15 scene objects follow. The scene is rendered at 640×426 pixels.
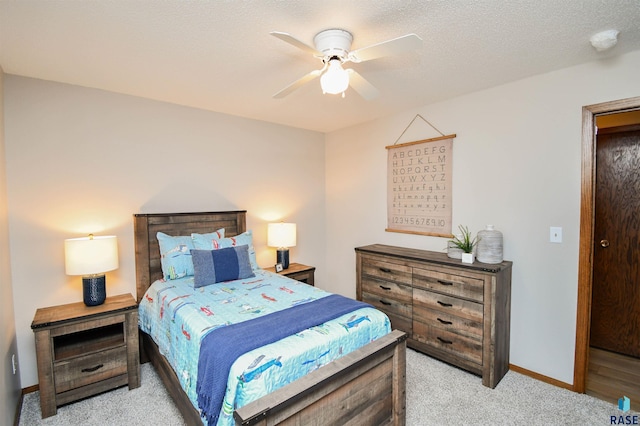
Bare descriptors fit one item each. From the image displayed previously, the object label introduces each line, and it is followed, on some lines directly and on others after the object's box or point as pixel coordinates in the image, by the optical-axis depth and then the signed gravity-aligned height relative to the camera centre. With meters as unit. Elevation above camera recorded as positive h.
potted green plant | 2.66 -0.38
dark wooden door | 2.83 -0.43
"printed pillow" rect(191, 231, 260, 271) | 2.95 -0.39
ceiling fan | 1.59 +0.83
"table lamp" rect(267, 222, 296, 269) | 3.64 -0.42
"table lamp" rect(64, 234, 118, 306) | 2.35 -0.45
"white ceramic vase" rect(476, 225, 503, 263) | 2.61 -0.38
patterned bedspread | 1.46 -0.78
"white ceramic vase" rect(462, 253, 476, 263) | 2.64 -0.49
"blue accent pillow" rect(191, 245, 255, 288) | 2.69 -0.57
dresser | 2.45 -0.92
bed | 1.34 -1.00
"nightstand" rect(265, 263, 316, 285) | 3.57 -0.83
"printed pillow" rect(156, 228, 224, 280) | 2.84 -0.50
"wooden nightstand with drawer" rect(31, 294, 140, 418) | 2.16 -1.15
